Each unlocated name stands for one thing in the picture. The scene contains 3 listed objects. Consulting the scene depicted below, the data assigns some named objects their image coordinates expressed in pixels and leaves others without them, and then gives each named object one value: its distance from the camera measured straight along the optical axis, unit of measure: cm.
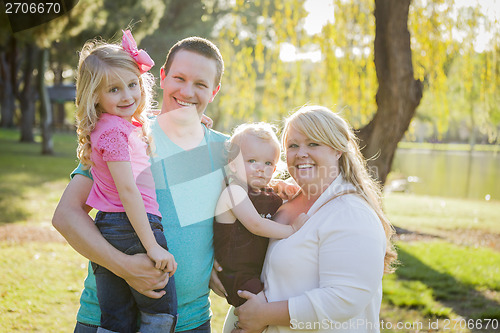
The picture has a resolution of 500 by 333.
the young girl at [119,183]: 183
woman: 186
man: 184
